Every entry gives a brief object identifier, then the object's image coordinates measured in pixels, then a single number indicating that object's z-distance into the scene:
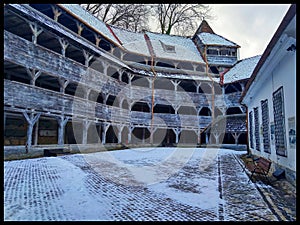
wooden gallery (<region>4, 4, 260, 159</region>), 12.41
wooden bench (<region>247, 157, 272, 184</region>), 6.24
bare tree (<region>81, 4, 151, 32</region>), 30.52
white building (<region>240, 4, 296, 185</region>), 4.70
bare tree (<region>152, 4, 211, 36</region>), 36.34
